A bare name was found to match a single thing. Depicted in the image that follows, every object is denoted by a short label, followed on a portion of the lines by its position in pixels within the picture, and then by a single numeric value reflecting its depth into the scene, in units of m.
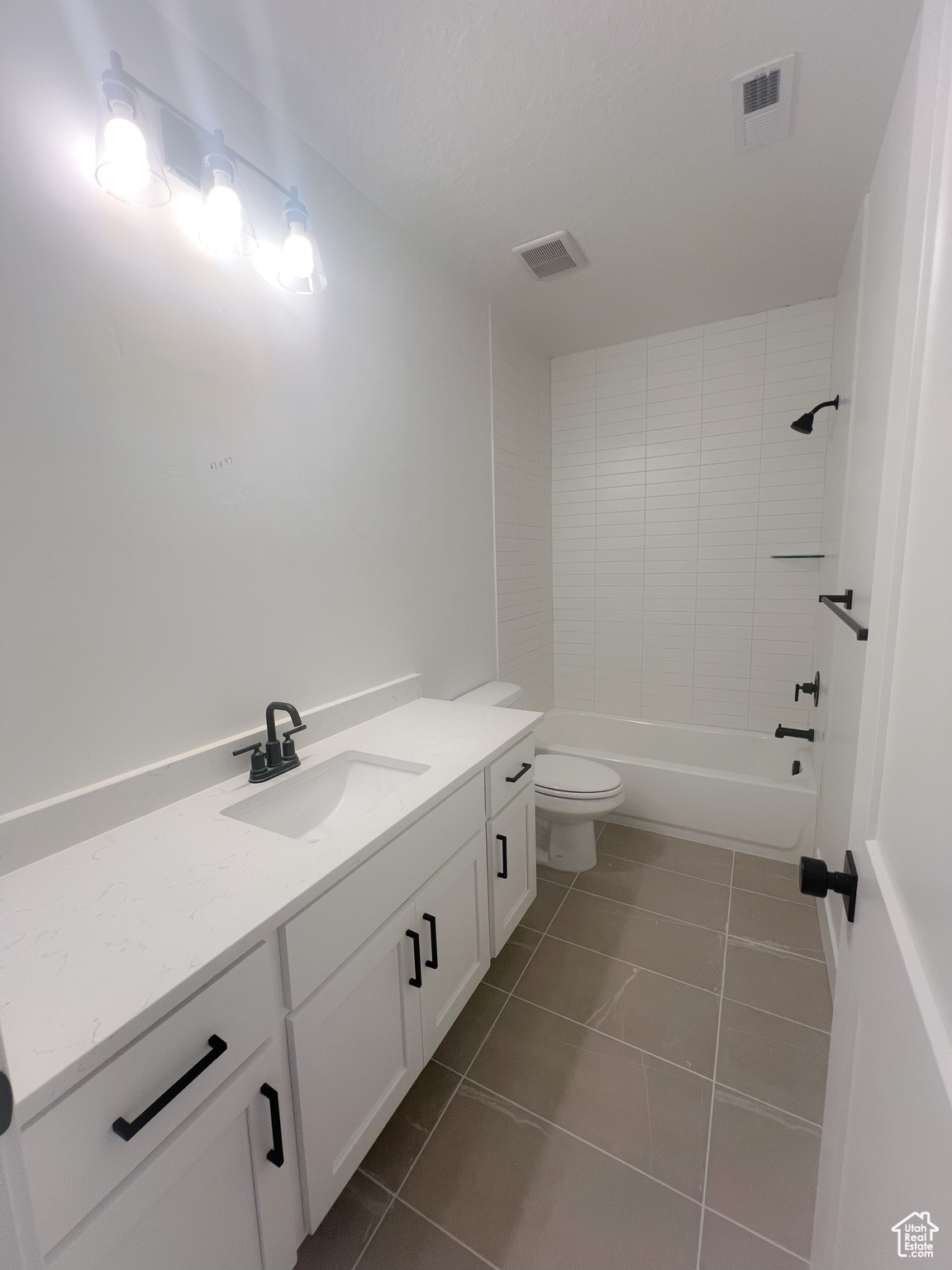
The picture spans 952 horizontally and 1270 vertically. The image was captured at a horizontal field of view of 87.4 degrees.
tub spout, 2.31
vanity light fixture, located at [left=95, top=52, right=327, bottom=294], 0.90
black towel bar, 0.99
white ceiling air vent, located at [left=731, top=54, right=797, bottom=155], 1.22
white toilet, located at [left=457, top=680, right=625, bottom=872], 2.09
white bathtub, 2.17
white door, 0.37
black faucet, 1.18
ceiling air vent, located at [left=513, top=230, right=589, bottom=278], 1.80
